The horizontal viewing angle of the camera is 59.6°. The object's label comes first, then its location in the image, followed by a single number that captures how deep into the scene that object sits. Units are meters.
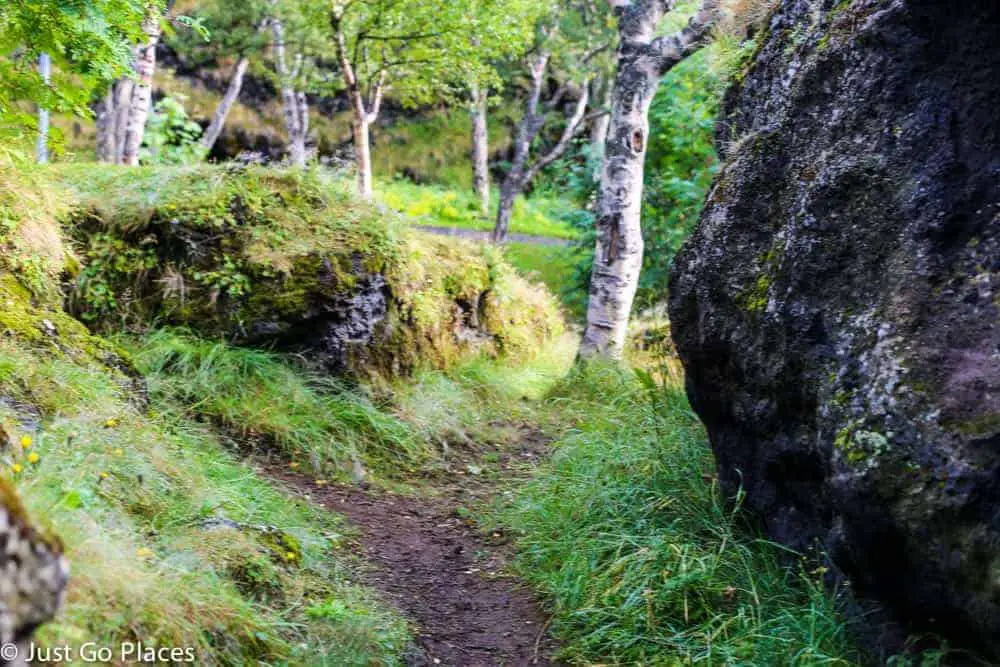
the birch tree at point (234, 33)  15.16
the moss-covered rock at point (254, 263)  7.37
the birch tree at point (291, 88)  15.41
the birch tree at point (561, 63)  16.11
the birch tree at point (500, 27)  11.80
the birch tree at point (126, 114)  10.56
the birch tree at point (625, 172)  9.25
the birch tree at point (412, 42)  10.73
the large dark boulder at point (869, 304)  3.22
